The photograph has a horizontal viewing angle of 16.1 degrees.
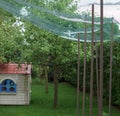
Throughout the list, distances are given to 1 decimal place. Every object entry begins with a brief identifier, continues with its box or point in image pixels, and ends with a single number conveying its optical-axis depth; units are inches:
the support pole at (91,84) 246.0
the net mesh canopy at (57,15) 257.6
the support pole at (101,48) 213.1
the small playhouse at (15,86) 598.2
